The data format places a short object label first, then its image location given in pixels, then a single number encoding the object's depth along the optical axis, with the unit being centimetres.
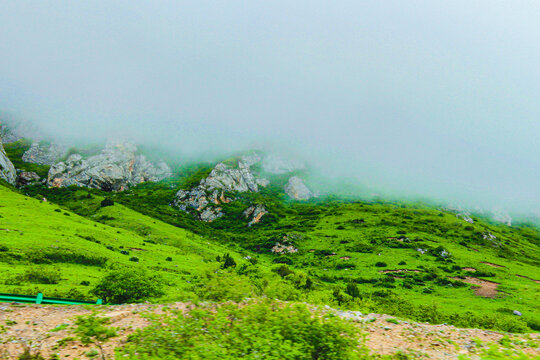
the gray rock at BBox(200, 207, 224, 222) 14362
